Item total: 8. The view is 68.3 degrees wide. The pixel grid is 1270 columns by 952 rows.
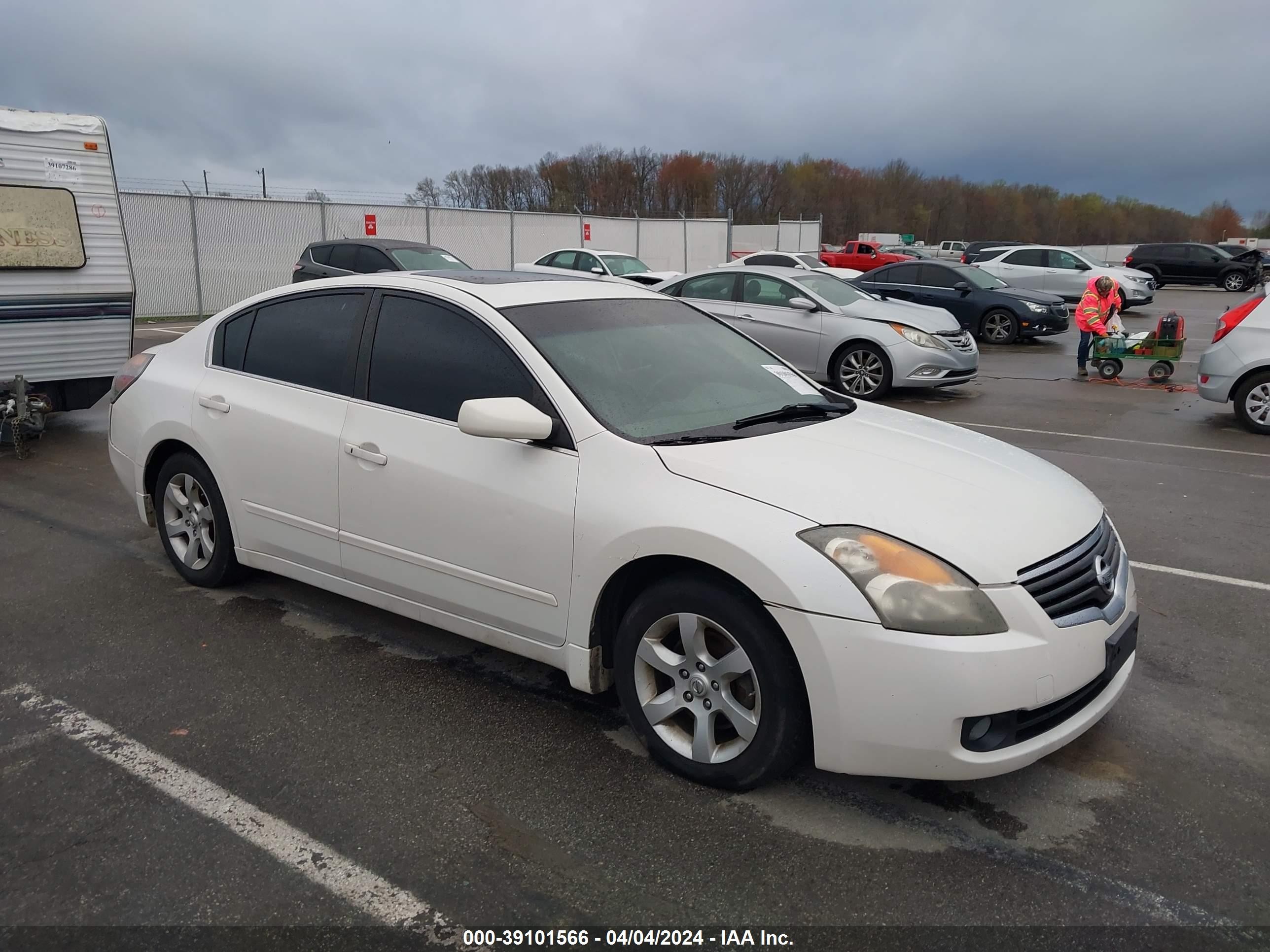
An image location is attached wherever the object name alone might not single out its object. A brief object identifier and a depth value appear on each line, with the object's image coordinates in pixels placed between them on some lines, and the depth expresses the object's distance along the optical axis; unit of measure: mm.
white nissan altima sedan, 2762
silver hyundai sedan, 11531
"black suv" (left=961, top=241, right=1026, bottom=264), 34156
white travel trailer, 8227
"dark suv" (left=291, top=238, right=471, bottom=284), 14359
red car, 37844
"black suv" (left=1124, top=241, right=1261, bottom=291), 32906
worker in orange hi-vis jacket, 13531
